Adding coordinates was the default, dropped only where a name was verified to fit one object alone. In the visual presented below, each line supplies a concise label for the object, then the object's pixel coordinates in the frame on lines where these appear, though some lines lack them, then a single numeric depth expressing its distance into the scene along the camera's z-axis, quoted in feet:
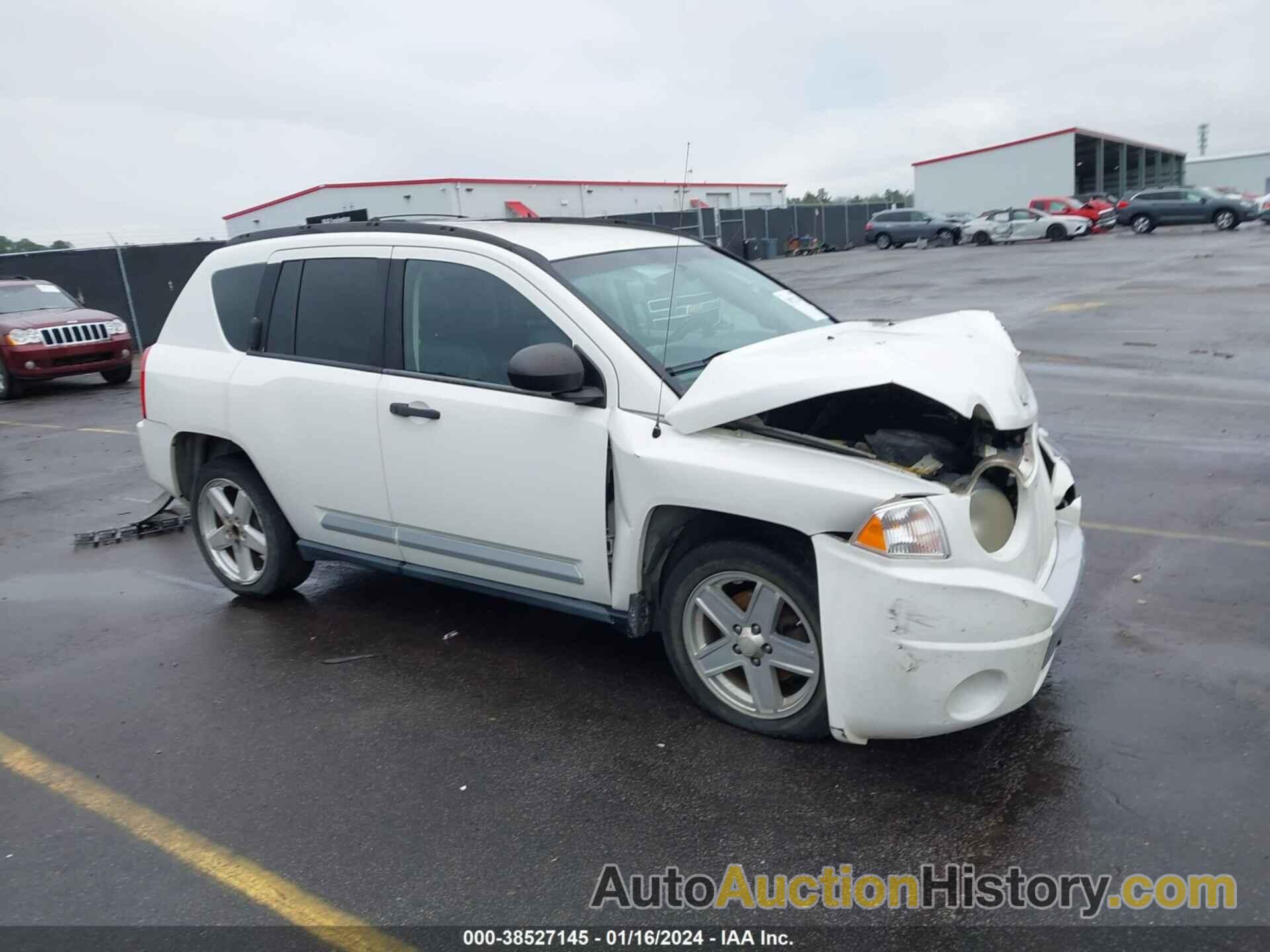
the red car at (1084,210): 132.87
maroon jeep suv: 52.21
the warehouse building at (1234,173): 240.32
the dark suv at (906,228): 141.28
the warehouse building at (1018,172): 187.62
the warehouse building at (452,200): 134.51
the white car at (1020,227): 127.03
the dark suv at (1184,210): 125.49
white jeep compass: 11.39
